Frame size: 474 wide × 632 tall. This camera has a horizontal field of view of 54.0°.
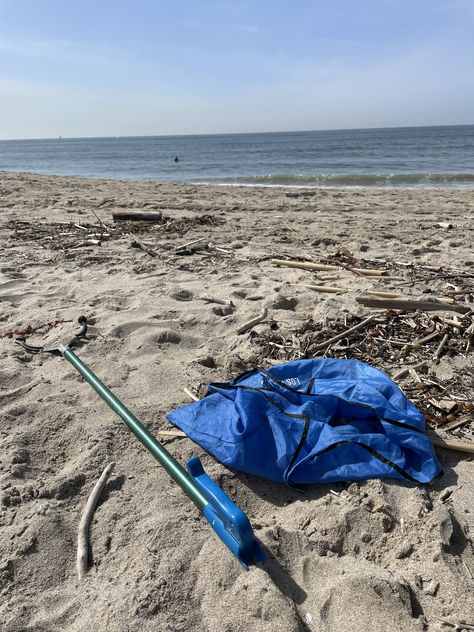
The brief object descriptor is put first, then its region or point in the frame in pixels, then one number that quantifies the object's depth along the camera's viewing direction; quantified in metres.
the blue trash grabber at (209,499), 1.75
